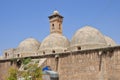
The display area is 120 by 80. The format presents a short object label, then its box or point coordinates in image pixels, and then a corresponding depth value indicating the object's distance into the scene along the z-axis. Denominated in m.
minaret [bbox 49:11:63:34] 27.60
